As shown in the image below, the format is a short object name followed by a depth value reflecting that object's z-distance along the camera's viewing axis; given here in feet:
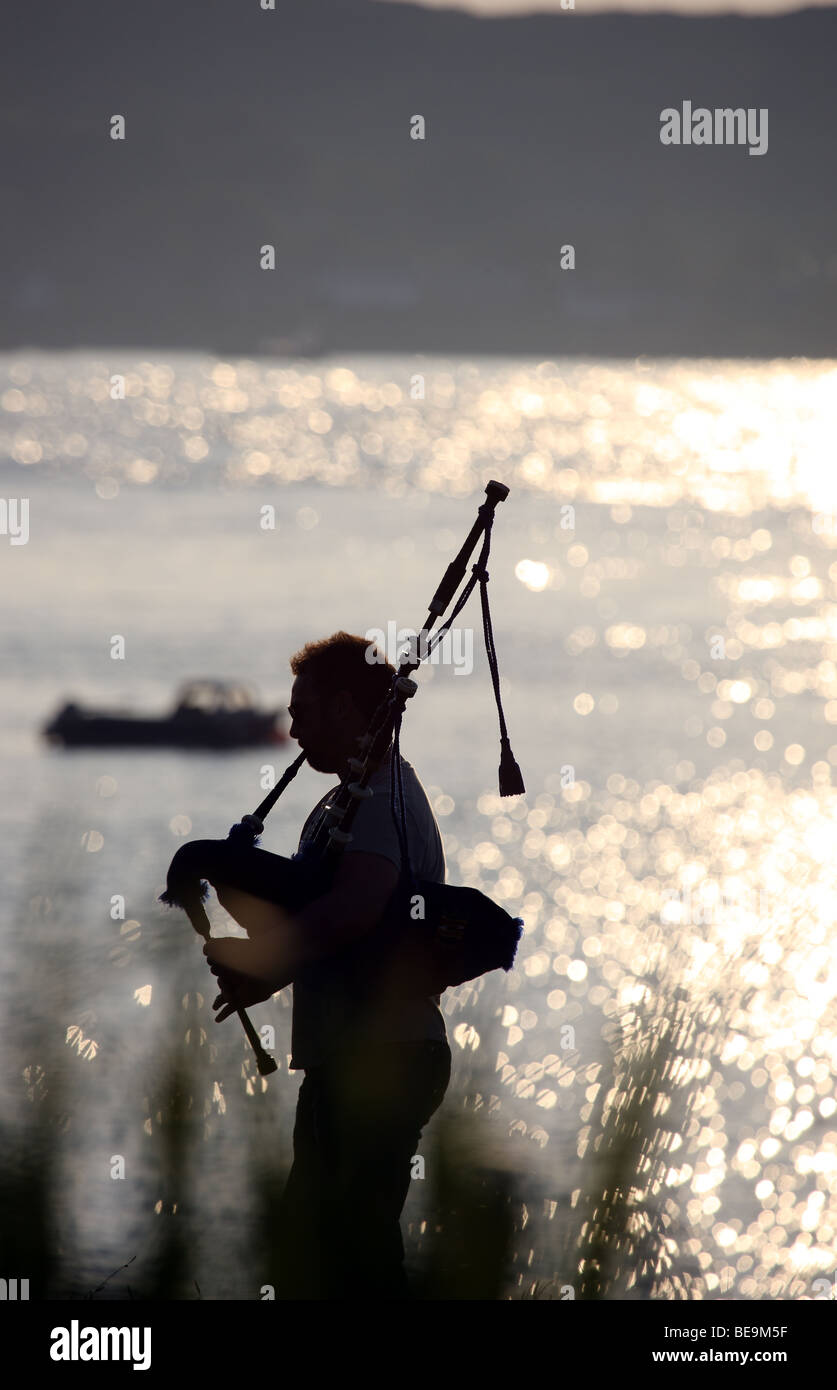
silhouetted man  33.01
